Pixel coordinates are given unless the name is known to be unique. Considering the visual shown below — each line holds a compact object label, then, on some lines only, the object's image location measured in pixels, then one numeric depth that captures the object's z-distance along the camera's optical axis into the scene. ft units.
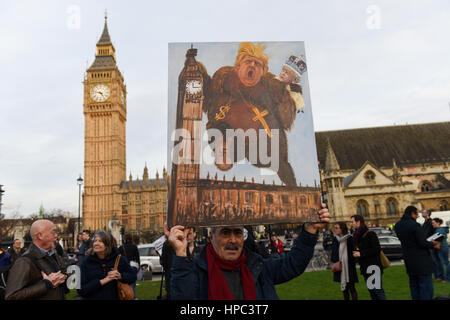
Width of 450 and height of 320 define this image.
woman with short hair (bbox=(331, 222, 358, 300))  19.76
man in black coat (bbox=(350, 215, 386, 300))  18.31
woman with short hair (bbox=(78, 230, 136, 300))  12.09
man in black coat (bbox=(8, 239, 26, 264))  24.64
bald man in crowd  10.02
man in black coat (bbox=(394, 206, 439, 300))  17.78
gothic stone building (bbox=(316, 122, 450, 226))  139.54
